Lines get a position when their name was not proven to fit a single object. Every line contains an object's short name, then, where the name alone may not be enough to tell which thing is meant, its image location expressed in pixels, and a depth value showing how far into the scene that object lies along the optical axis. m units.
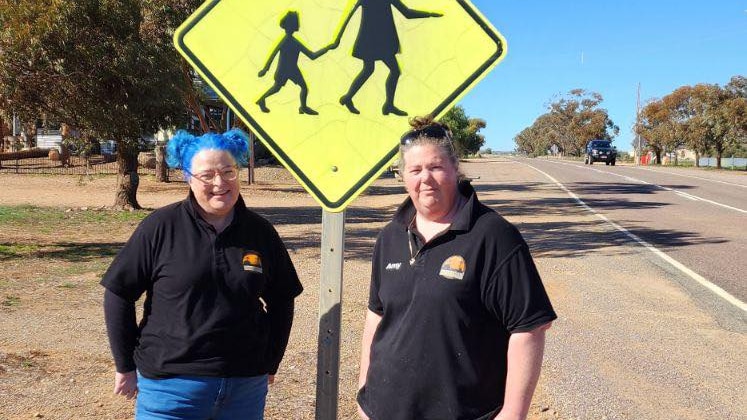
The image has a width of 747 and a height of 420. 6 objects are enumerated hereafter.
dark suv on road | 56.78
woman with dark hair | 2.13
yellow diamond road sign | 2.45
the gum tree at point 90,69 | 11.07
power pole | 71.19
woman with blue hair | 2.53
